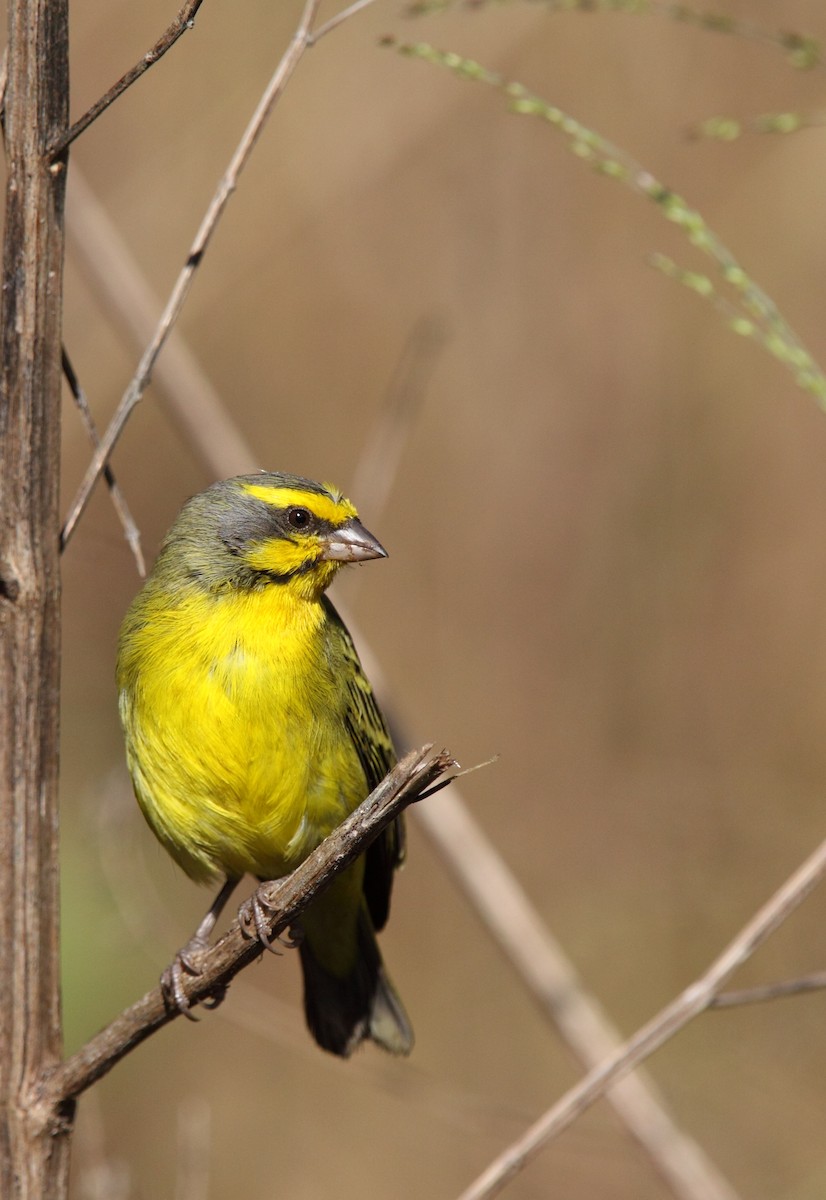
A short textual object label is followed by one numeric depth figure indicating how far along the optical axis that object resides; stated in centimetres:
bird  705
